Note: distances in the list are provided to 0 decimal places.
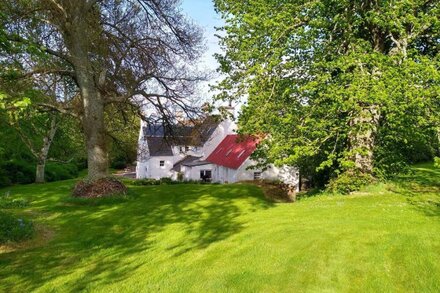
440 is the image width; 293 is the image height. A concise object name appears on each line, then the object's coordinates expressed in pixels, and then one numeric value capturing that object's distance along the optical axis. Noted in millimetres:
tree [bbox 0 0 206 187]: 18000
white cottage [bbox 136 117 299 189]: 23312
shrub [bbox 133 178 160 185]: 31059
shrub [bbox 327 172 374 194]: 16125
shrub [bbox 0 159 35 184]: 33916
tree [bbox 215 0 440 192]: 13242
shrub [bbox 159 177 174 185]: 32062
